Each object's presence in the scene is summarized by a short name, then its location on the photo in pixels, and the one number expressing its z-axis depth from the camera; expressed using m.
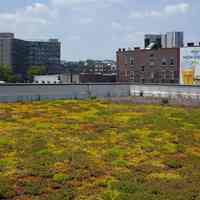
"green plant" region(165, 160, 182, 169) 10.80
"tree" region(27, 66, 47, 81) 99.90
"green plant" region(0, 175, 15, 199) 7.77
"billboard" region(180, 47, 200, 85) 61.47
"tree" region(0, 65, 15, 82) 90.81
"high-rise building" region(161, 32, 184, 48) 100.90
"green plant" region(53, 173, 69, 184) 8.90
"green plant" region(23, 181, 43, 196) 8.02
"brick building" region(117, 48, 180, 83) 71.92
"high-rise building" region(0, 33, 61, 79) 116.52
